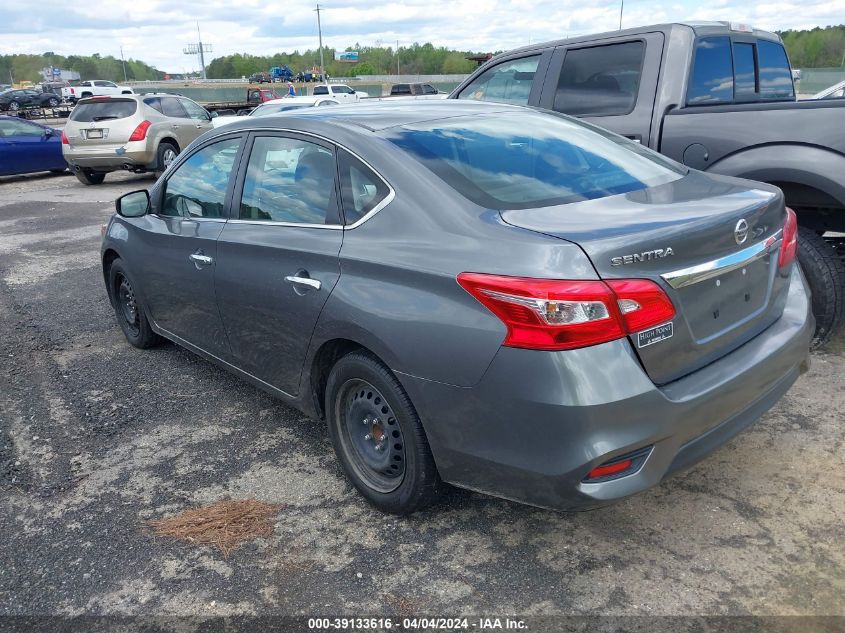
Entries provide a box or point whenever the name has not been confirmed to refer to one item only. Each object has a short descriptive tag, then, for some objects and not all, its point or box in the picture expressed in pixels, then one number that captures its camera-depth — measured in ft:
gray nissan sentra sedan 7.56
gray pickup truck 13.47
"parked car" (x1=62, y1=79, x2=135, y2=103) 169.12
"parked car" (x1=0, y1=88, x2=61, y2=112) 138.14
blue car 50.29
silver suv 46.47
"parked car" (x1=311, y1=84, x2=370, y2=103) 115.29
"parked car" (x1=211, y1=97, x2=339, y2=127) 41.32
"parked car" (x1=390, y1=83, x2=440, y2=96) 112.64
